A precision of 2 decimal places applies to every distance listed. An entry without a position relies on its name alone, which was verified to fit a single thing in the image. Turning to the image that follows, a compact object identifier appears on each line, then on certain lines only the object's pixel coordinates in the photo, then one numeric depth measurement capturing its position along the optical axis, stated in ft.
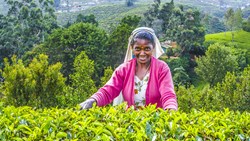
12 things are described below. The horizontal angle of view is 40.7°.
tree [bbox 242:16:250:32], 190.90
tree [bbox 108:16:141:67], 107.77
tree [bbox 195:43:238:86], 105.91
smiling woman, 12.12
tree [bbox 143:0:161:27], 158.20
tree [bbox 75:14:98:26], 140.39
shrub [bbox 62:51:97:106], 50.44
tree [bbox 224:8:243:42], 175.41
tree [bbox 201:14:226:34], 226.42
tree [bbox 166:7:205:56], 137.28
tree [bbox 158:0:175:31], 157.28
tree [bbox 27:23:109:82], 101.55
